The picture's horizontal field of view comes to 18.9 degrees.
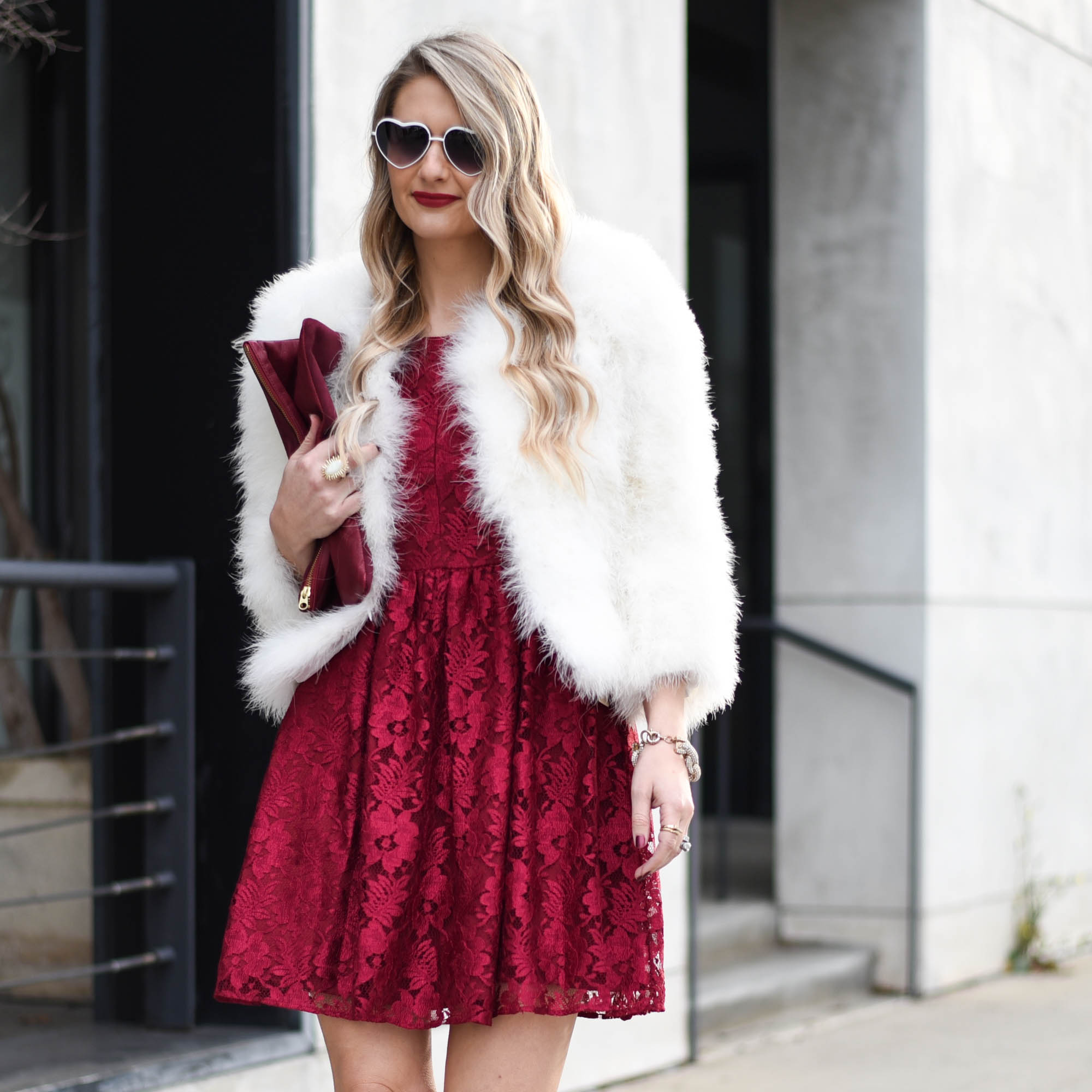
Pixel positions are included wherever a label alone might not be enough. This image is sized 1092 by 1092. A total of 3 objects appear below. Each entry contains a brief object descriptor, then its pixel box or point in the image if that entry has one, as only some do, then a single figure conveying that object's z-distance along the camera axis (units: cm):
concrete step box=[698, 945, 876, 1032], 1076
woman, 457
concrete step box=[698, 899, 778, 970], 1163
